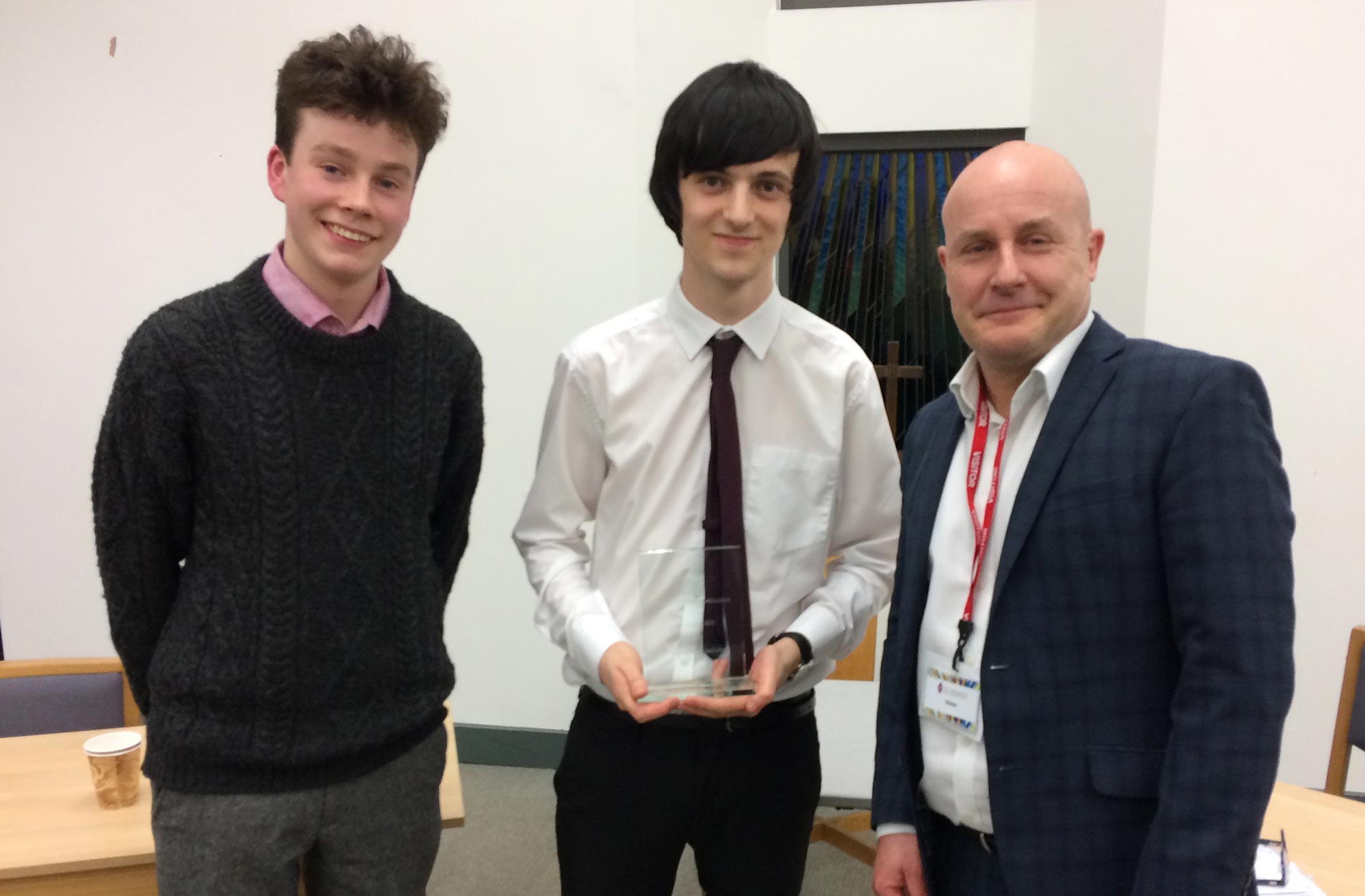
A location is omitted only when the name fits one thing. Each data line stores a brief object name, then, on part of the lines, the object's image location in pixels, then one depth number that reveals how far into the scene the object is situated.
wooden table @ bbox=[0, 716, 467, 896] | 1.45
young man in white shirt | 1.50
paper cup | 1.60
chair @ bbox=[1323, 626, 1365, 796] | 2.13
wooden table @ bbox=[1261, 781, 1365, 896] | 1.47
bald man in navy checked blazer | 1.02
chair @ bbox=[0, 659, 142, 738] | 2.10
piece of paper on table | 1.39
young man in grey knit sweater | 1.23
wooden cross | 3.82
